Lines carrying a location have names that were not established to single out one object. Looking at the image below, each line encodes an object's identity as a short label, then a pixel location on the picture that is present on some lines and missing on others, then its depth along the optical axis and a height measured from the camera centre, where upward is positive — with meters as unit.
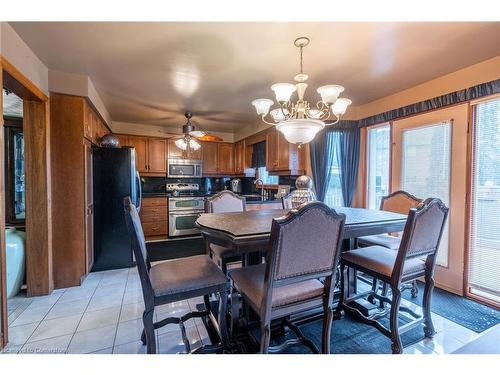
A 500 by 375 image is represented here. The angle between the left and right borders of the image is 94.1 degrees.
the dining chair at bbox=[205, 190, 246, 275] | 2.24 -0.28
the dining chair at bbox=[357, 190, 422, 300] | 2.29 -0.31
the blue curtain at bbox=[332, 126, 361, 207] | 3.45 +0.38
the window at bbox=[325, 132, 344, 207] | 3.48 -0.01
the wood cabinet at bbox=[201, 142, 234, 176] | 5.48 +0.57
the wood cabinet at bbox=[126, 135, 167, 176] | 4.79 +0.60
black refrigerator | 3.01 -0.29
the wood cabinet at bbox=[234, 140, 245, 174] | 5.34 +0.58
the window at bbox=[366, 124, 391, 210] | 3.21 +0.26
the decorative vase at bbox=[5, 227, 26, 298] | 2.28 -0.80
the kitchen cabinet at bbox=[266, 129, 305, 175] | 3.68 +0.42
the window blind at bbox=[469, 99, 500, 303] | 2.17 -0.22
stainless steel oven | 4.68 -0.66
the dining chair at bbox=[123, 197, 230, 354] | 1.33 -0.62
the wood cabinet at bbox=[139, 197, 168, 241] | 4.61 -0.71
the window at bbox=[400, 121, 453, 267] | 2.53 +0.23
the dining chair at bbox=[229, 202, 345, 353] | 1.20 -0.48
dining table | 1.35 -0.30
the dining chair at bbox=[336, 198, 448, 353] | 1.52 -0.58
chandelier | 1.78 +0.65
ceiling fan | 3.88 +0.75
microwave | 5.12 +0.30
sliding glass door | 2.39 +0.17
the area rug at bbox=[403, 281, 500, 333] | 1.92 -1.16
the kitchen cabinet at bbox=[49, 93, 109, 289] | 2.47 -0.07
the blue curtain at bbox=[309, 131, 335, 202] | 3.47 +0.35
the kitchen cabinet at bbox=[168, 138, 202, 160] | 5.10 +0.65
